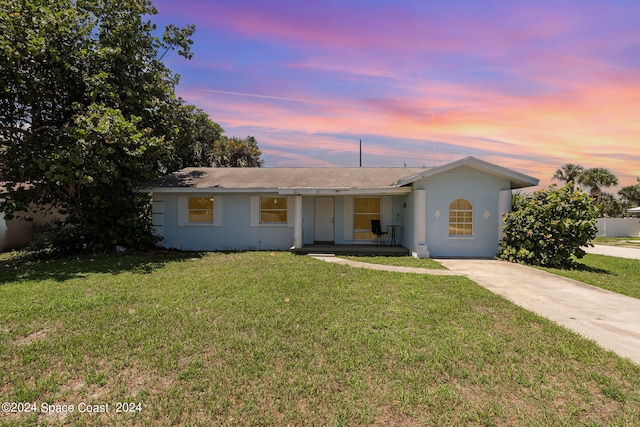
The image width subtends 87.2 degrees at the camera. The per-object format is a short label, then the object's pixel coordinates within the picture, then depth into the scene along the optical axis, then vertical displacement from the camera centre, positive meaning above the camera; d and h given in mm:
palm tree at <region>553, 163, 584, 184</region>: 32812 +4387
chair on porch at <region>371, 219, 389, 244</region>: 13578 -587
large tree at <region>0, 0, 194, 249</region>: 9680 +3532
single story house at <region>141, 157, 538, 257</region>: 11633 +279
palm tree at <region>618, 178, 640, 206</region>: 38531 +2895
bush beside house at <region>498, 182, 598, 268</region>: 9891 -290
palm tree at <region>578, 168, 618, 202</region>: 32281 +3768
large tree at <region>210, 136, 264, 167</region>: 27695 +5262
